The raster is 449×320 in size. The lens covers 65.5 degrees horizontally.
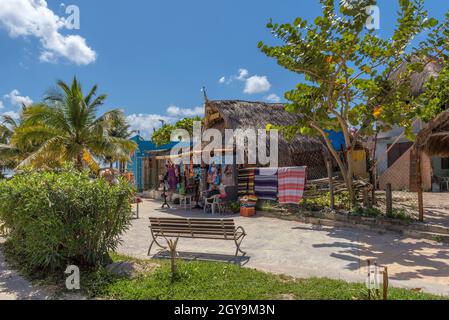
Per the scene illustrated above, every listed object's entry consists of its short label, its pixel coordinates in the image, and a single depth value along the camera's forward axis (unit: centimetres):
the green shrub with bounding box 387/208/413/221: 905
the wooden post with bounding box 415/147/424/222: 869
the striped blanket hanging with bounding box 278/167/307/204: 1152
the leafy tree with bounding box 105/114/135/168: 1525
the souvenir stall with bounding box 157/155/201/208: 1567
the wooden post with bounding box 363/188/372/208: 1033
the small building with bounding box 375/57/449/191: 1630
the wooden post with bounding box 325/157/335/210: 1060
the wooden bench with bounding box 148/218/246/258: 660
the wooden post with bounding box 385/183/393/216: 935
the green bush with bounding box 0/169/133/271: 543
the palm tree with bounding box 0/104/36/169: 2012
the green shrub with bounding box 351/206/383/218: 955
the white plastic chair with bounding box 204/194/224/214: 1308
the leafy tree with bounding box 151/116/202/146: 2412
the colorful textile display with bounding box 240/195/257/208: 1235
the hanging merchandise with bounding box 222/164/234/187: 1417
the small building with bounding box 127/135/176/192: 2251
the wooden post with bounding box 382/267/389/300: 364
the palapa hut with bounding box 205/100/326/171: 1634
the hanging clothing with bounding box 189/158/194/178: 1612
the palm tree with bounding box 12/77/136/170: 1400
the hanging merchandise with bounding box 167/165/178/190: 1672
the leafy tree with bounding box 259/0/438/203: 952
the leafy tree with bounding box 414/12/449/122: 919
